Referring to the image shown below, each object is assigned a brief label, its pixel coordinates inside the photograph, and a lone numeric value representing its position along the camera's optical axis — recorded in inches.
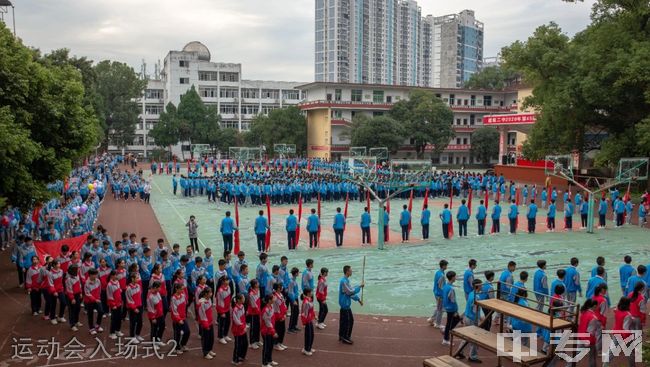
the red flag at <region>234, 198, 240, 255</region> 609.9
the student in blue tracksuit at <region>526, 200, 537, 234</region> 748.0
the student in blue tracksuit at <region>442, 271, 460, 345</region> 349.1
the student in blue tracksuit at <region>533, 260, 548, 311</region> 373.1
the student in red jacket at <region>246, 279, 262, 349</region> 332.5
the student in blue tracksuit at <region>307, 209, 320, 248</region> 646.5
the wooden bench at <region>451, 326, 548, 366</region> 272.1
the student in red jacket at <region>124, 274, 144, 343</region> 347.6
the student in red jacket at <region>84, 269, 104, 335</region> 368.8
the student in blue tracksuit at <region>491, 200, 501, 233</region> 742.5
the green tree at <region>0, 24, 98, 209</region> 411.5
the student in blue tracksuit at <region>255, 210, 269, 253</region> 616.4
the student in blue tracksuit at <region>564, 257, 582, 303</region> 388.2
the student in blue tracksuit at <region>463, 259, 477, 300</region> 366.5
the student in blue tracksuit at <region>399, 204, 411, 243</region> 687.1
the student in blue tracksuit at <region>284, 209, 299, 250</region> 637.3
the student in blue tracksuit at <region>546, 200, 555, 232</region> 776.0
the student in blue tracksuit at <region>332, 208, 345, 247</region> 651.5
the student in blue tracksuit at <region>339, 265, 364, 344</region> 351.6
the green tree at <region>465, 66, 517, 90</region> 2625.5
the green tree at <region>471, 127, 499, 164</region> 2026.3
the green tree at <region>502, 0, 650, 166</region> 957.2
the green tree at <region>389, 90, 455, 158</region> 1905.8
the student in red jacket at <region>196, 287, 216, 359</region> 320.2
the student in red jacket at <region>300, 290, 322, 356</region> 331.3
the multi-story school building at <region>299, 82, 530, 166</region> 2065.7
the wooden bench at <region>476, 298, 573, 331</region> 272.5
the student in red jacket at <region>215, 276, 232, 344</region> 343.0
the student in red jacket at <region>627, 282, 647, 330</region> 328.2
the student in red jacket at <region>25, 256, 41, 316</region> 396.8
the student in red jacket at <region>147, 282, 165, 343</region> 335.9
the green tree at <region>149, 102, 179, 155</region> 2137.1
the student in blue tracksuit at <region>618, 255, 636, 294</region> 410.3
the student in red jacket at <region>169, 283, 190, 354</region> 327.9
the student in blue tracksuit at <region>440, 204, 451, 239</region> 705.0
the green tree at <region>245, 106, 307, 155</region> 2114.9
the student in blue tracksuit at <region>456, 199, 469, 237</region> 722.8
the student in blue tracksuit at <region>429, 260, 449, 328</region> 369.7
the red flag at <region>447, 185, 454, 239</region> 715.1
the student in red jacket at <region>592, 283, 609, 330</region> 318.3
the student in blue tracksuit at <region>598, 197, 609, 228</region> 805.2
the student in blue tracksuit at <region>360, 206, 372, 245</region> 666.8
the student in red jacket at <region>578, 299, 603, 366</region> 298.4
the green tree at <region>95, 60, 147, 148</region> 2174.0
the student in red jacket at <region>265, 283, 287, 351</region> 330.6
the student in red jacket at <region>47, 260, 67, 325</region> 386.3
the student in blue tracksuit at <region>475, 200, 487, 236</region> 730.8
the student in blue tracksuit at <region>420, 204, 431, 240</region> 701.9
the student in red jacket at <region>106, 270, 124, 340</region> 355.9
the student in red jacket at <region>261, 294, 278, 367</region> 313.4
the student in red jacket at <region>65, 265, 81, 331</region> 378.6
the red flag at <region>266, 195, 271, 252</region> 635.2
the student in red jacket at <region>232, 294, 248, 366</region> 314.5
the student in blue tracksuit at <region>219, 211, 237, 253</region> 606.9
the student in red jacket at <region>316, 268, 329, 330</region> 370.0
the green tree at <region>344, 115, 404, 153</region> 1815.9
